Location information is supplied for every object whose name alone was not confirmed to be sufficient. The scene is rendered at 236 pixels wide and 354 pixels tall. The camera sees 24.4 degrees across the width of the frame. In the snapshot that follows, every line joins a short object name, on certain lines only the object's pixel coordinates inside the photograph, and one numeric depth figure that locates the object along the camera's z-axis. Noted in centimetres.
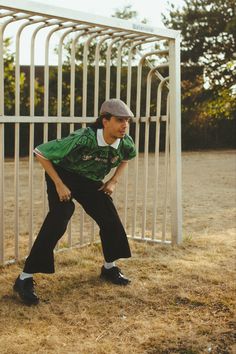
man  409
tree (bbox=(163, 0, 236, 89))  2805
